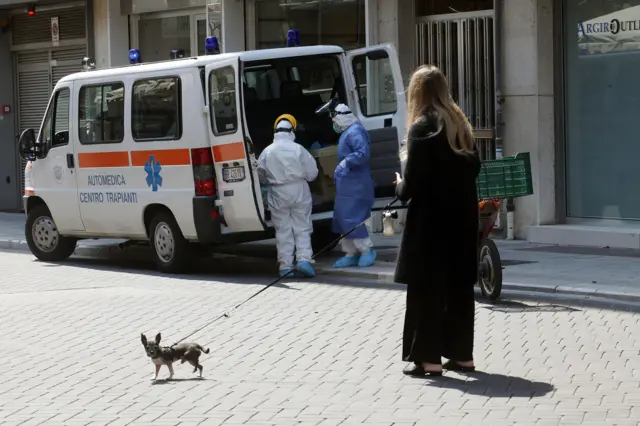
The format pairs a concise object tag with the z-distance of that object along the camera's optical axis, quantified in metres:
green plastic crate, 12.48
